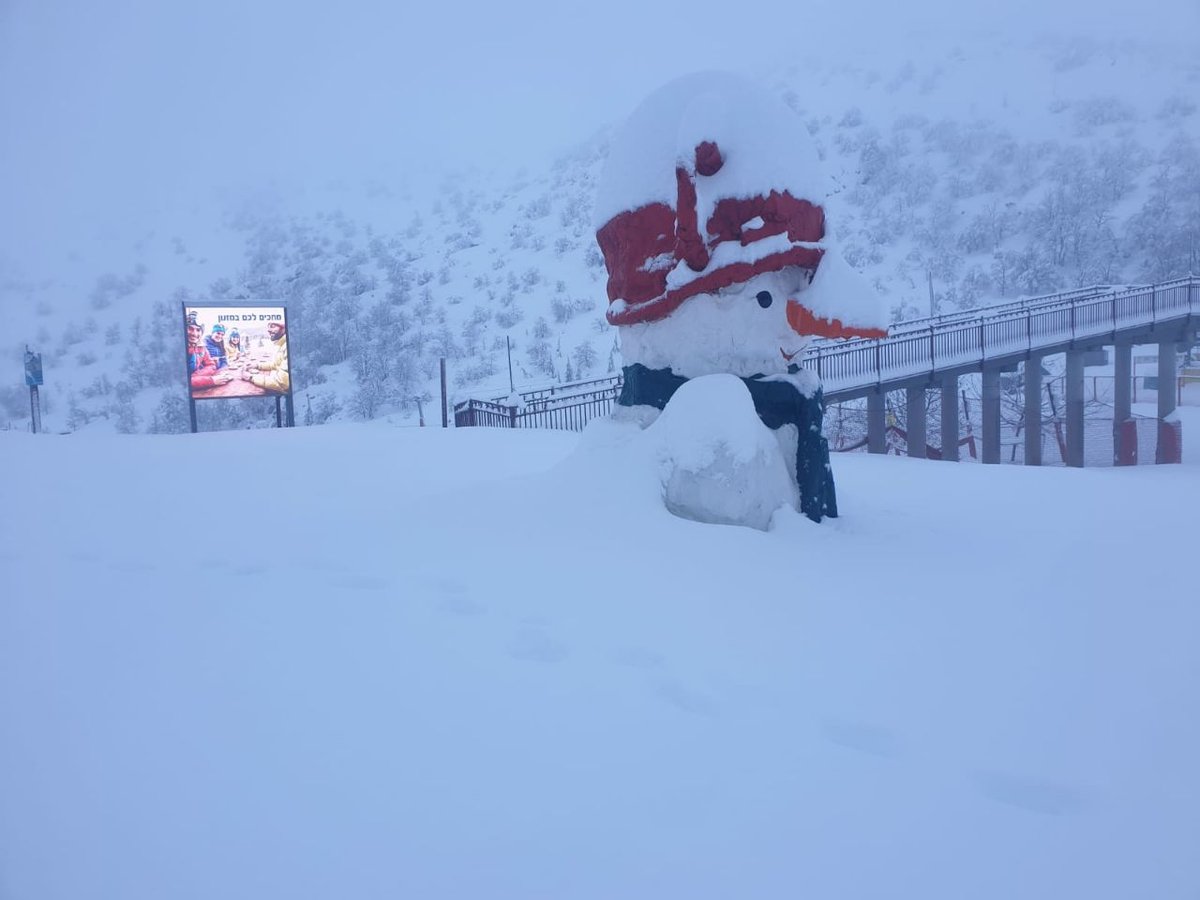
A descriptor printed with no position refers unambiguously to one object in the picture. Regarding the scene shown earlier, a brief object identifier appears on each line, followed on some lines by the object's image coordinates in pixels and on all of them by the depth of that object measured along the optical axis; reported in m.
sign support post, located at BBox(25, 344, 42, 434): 16.78
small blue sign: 16.78
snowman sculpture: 5.02
